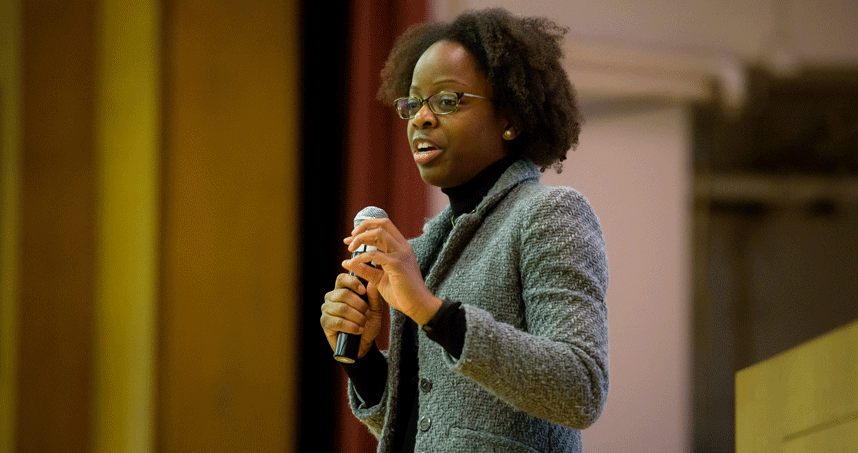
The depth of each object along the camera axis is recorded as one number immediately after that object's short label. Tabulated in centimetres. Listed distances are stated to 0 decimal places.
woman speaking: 549
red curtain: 744
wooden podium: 563
